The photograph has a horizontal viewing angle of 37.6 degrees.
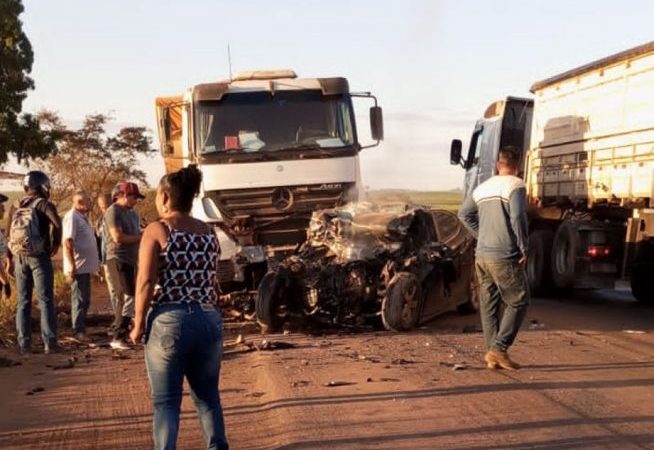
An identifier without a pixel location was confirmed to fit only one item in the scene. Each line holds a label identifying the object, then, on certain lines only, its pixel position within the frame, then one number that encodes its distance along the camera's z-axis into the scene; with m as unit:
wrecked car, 10.61
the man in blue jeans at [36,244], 9.13
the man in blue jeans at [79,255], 10.12
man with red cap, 9.78
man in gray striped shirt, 8.01
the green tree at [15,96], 28.62
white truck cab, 12.82
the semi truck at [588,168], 12.38
